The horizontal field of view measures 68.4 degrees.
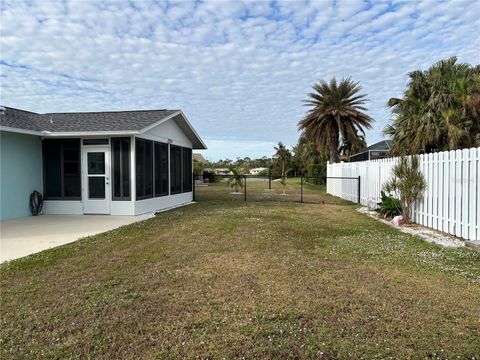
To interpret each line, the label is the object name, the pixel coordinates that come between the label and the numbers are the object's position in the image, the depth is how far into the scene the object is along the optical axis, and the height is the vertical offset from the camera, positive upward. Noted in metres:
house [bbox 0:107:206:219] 10.69 +0.24
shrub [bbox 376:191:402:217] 10.30 -1.08
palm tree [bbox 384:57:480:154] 13.76 +2.52
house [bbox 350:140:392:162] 28.56 +1.56
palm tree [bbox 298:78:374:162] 23.61 +3.96
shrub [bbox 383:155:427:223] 9.21 -0.31
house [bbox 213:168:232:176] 48.72 +0.12
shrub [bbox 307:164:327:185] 35.17 -0.05
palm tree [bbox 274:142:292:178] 34.48 +1.78
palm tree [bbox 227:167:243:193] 21.25 -0.45
